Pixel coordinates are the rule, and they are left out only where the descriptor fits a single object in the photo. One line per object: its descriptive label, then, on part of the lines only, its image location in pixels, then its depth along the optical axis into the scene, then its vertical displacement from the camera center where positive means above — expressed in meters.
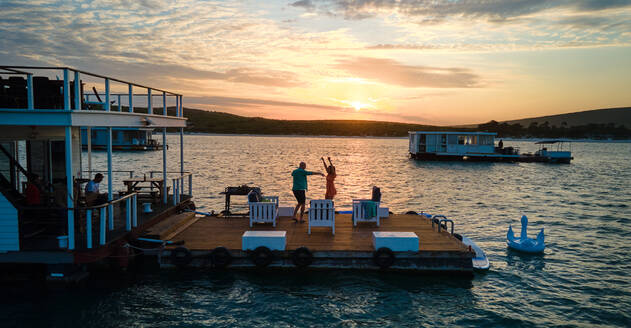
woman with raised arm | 14.06 -1.55
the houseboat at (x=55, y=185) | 8.95 -1.47
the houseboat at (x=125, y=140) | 82.19 -0.43
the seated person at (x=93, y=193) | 11.44 -1.74
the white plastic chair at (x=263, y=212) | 13.22 -2.48
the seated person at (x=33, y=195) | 10.17 -1.52
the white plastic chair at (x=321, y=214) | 12.33 -2.36
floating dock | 10.80 -3.17
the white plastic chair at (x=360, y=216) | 13.47 -2.59
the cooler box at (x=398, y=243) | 10.85 -2.86
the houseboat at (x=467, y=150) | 60.69 -1.16
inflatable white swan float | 14.66 -3.85
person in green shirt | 13.05 -1.45
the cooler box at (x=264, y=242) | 10.85 -2.87
